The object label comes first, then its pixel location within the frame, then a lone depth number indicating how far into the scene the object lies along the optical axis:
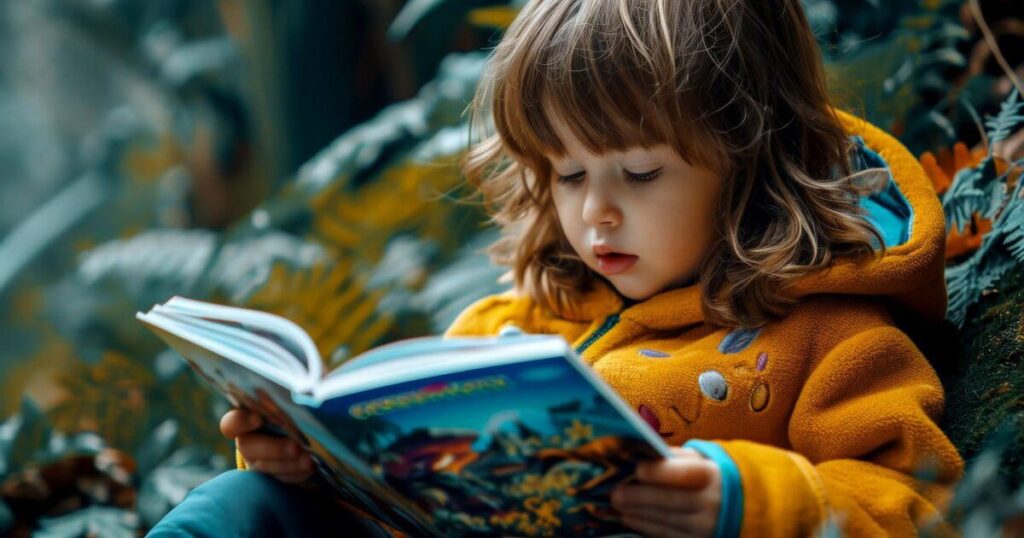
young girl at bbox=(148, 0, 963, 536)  1.16
